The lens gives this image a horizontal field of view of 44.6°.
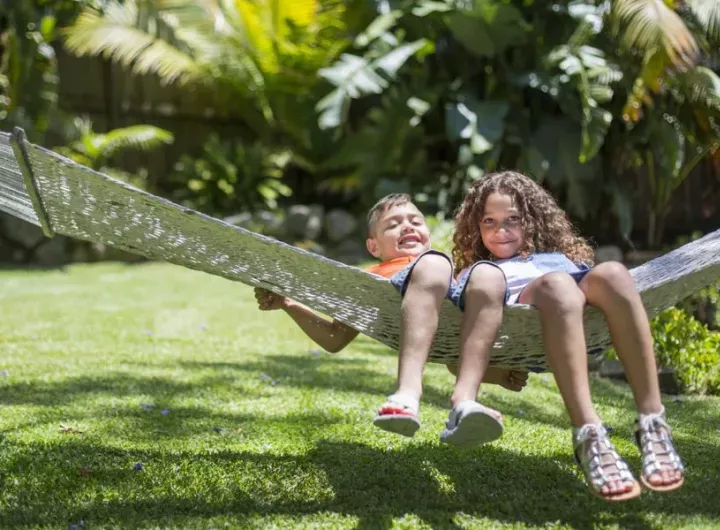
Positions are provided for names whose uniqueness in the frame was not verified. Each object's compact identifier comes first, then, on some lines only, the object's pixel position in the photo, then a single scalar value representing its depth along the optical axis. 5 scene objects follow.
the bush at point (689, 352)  3.65
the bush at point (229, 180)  9.44
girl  1.89
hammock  2.02
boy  1.92
